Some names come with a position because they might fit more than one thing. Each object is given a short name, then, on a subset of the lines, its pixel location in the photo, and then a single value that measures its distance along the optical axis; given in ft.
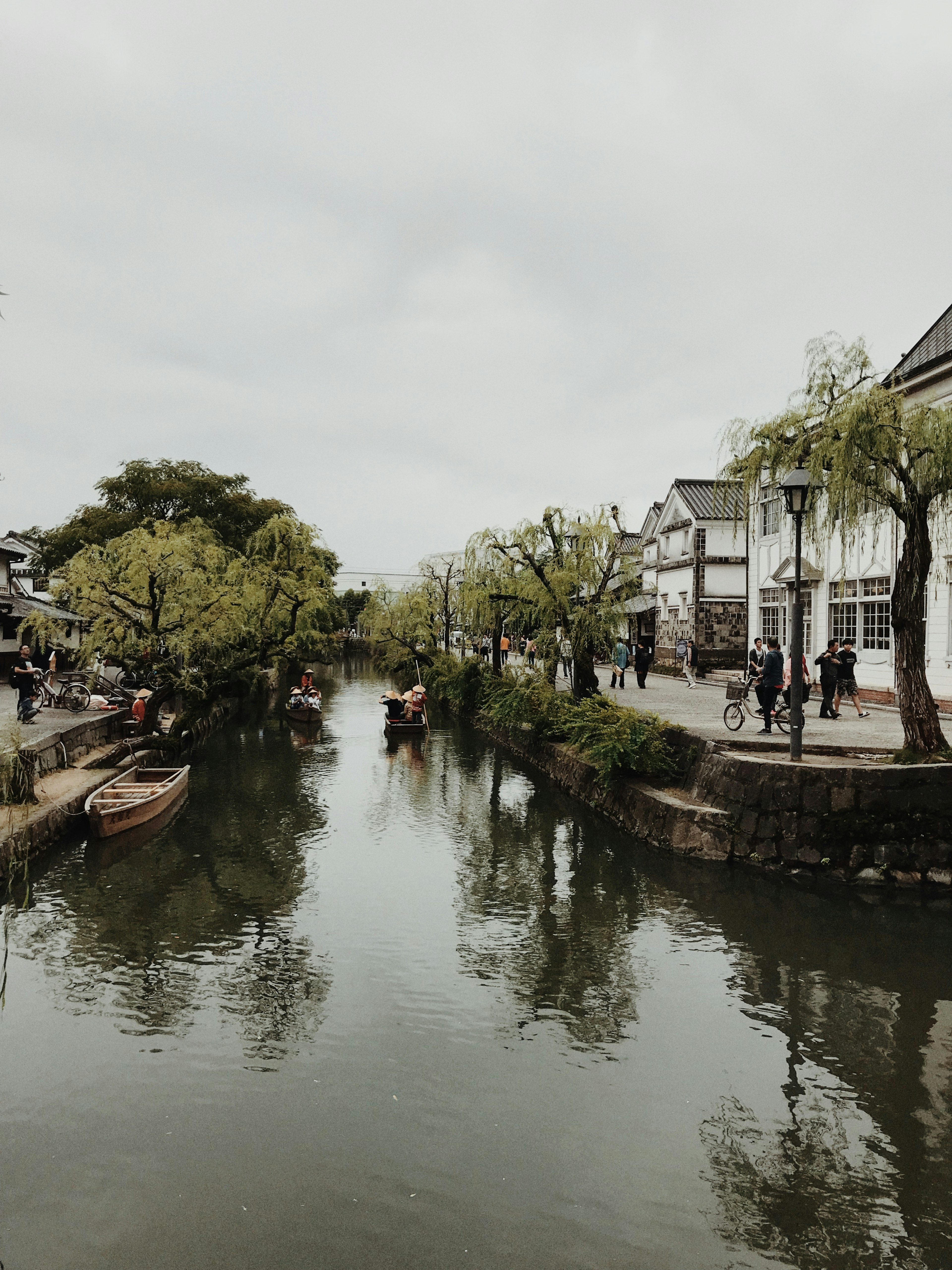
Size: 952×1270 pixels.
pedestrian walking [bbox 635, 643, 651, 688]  103.65
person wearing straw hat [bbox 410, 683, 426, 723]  100.22
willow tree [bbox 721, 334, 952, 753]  41.45
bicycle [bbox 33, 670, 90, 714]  79.10
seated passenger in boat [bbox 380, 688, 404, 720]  99.45
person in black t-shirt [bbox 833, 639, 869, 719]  68.95
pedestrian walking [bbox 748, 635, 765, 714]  77.25
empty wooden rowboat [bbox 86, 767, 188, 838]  48.78
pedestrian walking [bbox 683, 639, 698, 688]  111.34
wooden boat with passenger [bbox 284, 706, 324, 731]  103.81
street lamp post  43.09
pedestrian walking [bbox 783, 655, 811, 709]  76.54
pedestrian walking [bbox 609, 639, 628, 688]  98.89
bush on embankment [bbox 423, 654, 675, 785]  54.13
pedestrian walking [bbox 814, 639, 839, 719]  65.98
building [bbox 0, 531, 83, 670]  108.06
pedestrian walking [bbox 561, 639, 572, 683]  78.02
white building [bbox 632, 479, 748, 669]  130.62
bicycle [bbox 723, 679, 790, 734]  61.00
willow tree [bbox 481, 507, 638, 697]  75.56
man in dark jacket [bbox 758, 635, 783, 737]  60.64
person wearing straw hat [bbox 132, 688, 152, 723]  77.56
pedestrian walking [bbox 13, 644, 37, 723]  65.10
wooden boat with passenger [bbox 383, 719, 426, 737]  96.78
